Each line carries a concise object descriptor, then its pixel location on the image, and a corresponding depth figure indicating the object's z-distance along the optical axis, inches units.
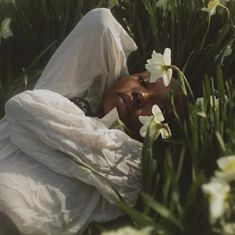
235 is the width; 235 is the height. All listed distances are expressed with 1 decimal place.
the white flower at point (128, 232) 32.7
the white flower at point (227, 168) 35.2
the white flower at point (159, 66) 57.1
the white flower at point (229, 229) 34.2
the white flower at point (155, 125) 54.3
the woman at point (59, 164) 52.3
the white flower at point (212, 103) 53.3
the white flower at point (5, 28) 74.5
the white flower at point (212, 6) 66.5
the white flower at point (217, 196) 33.2
